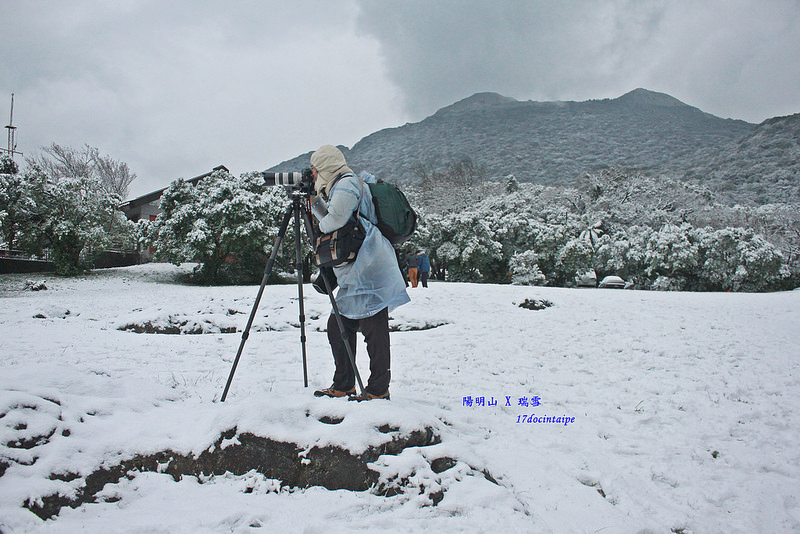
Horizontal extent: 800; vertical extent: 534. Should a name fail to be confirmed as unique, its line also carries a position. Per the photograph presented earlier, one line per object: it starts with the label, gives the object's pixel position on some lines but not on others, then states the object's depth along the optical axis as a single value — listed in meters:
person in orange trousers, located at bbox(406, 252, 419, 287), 14.89
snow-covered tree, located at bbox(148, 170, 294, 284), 18.19
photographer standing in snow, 3.04
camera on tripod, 3.34
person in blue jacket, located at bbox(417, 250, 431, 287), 14.93
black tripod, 3.34
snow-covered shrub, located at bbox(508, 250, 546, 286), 21.12
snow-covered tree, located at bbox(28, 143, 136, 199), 29.27
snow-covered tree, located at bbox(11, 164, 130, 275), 17.33
